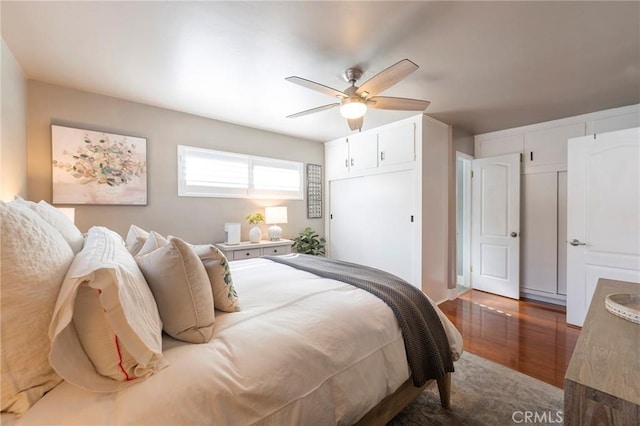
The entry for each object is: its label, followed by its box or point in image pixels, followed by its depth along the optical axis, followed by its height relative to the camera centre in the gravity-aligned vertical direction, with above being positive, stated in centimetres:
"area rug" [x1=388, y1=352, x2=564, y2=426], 165 -128
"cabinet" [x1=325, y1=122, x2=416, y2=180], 358 +88
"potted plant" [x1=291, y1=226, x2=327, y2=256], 438 -53
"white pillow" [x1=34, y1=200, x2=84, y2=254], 115 -6
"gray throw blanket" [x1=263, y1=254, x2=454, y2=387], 144 -63
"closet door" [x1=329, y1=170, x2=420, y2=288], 364 -17
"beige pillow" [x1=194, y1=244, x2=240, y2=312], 130 -34
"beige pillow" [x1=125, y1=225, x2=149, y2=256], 146 -16
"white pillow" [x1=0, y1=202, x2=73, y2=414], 68 -25
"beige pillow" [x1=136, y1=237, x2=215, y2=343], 106 -33
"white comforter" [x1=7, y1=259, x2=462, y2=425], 75 -54
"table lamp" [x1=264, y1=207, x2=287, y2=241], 394 -11
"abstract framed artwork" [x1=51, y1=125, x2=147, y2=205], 261 +45
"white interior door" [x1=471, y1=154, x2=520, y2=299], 385 -23
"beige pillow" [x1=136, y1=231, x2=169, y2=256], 133 -16
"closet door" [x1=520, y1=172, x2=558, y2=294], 367 -32
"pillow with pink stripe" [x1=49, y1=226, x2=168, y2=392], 72 -35
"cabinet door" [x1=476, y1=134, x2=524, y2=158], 393 +97
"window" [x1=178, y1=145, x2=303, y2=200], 342 +50
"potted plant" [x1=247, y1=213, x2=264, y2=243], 371 -23
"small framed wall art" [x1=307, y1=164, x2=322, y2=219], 467 +34
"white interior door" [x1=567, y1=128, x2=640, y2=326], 262 -4
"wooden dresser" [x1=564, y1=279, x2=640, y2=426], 71 -49
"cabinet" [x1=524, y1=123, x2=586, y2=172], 350 +87
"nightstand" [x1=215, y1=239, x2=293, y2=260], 337 -51
